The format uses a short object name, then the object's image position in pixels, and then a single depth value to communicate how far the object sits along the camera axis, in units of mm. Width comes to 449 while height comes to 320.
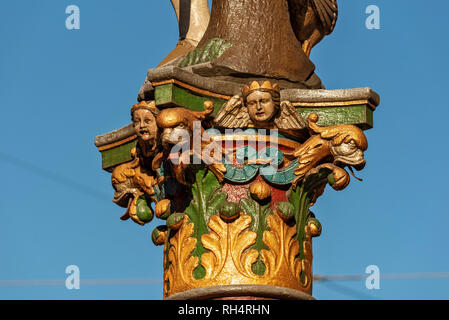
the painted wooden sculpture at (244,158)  10305
